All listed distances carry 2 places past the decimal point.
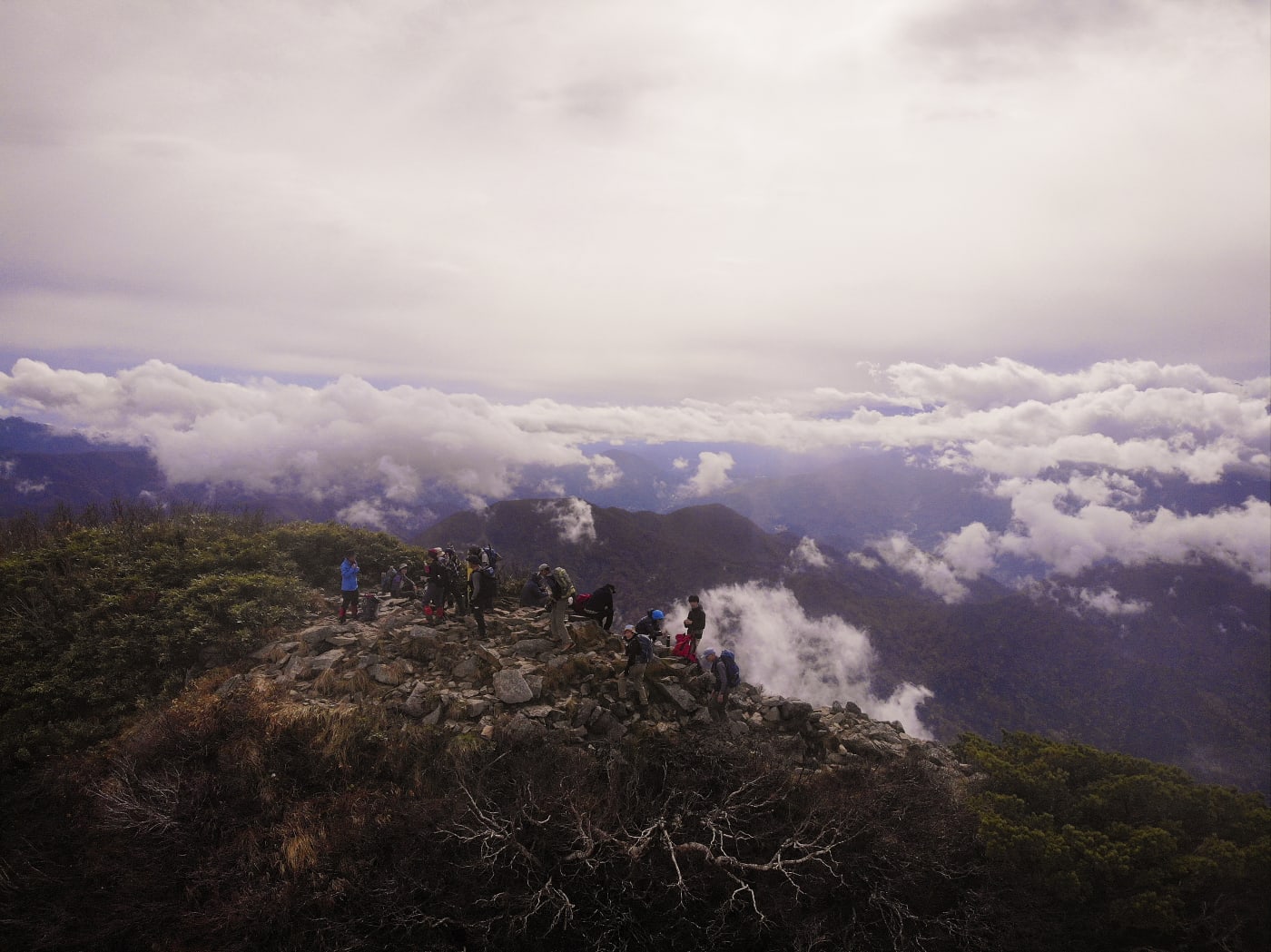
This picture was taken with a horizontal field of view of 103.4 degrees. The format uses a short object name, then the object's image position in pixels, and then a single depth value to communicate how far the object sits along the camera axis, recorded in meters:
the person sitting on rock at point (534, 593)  15.88
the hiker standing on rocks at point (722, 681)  14.05
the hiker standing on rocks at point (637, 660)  13.30
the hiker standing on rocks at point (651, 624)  14.25
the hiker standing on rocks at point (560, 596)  15.41
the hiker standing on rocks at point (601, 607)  16.77
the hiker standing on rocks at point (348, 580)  17.22
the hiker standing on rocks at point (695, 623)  15.94
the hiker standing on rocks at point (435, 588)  17.45
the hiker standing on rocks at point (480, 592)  15.84
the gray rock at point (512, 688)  13.15
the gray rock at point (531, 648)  15.42
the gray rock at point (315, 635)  15.21
